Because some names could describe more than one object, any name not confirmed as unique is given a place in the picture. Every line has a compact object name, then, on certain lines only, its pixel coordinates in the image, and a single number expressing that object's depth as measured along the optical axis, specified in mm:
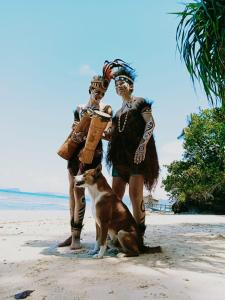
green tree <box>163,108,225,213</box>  15537
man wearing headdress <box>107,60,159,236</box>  2521
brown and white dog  2294
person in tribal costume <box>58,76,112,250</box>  2643
